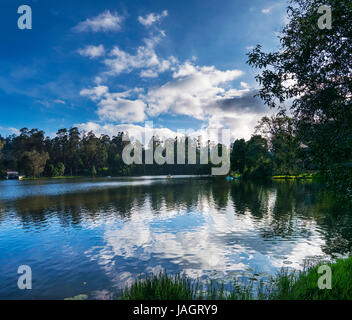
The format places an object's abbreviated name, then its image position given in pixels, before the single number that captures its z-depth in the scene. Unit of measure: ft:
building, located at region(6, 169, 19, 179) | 462.19
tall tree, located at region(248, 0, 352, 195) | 27.48
